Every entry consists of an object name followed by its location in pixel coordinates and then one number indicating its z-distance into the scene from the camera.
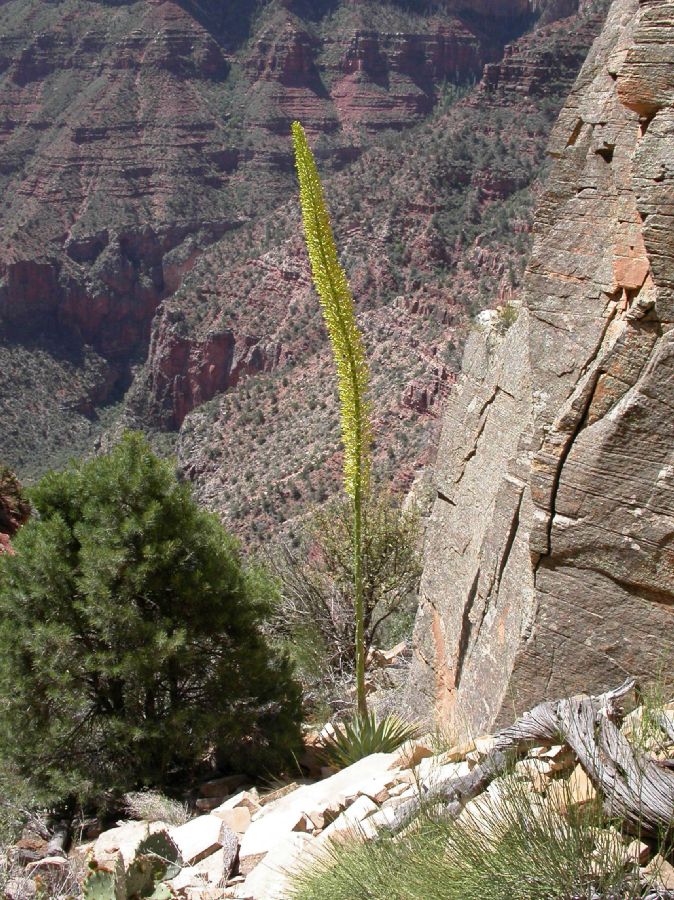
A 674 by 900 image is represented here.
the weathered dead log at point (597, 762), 4.35
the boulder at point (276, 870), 5.44
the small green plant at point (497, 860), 3.88
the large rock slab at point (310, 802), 6.23
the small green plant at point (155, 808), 7.94
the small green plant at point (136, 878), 5.53
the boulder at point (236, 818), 7.03
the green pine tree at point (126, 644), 8.51
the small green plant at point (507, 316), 8.38
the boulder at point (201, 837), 6.48
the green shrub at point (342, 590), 12.55
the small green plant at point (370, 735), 7.68
